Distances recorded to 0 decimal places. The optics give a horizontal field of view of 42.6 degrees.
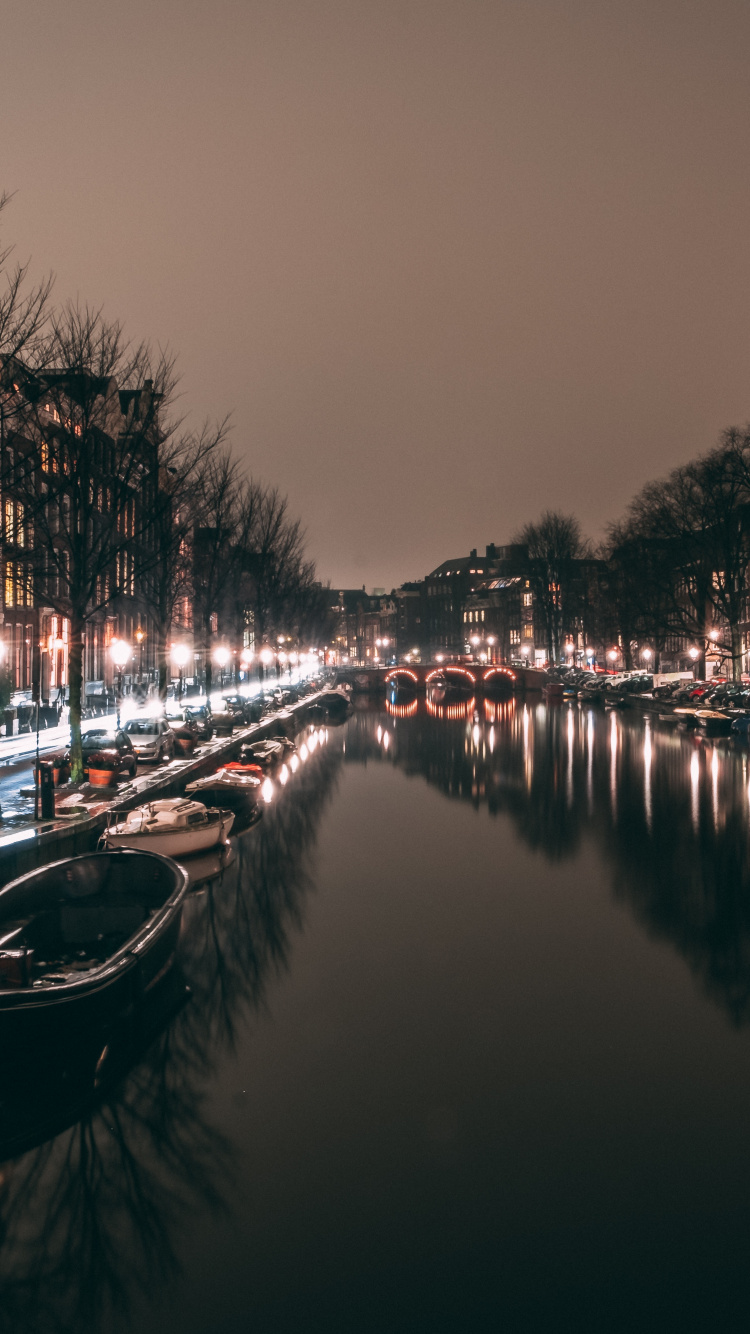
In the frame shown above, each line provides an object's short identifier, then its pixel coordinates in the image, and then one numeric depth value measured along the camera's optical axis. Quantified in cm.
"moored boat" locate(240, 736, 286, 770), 4016
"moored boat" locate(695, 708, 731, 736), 5609
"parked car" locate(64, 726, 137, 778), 3028
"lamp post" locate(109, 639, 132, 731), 4056
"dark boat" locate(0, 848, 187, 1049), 1190
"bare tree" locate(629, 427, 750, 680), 6531
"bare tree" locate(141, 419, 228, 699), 4084
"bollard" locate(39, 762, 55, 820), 2153
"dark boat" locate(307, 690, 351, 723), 8152
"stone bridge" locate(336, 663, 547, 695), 11231
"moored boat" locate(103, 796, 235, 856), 2189
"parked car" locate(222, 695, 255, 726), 5395
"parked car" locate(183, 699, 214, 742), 4427
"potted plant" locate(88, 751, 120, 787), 2741
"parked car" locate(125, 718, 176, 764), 3488
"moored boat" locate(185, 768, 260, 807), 2972
